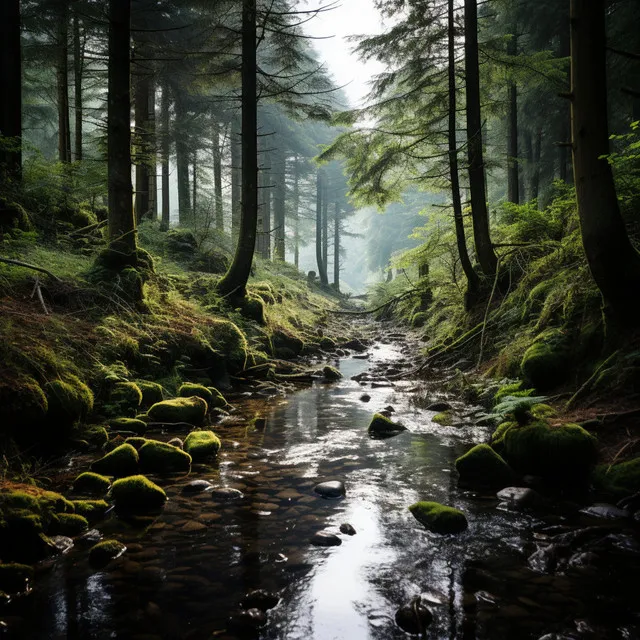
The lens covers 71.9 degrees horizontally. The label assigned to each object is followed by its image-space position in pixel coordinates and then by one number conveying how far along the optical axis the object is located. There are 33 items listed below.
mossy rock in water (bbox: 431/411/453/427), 6.56
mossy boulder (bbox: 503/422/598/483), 4.29
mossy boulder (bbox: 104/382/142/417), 5.86
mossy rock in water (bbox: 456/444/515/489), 4.47
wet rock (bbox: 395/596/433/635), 2.53
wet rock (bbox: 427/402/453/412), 7.34
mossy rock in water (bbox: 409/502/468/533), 3.61
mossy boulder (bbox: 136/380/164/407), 6.52
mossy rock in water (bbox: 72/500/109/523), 3.69
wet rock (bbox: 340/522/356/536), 3.63
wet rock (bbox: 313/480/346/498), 4.32
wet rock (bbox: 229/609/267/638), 2.52
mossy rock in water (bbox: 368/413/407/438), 6.22
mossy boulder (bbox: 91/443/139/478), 4.50
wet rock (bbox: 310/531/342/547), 3.47
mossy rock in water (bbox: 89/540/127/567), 3.10
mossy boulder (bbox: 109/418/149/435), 5.59
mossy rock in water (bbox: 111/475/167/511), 3.96
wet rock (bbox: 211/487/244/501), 4.20
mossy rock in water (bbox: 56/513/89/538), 3.42
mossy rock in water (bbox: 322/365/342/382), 10.20
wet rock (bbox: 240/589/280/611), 2.73
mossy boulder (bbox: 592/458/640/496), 3.88
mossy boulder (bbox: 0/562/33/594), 2.72
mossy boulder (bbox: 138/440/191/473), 4.77
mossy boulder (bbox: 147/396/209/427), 6.18
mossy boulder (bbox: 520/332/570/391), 5.88
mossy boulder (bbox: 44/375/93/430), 4.62
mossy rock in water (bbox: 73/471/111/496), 4.10
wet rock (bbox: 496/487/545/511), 3.95
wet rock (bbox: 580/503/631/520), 3.65
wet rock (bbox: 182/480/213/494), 4.32
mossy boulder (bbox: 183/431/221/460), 5.18
